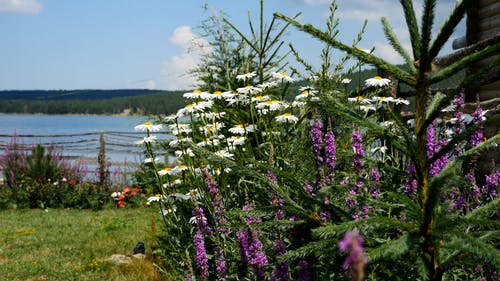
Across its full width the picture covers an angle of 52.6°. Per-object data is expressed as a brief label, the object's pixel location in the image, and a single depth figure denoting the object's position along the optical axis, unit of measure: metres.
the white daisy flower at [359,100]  4.61
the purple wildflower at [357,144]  2.46
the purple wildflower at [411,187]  2.34
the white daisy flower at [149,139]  5.13
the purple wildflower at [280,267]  2.11
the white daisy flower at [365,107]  4.86
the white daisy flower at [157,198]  5.62
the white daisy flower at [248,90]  5.14
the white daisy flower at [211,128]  5.31
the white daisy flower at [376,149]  4.30
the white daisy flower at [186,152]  5.25
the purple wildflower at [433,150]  2.37
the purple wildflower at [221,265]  3.05
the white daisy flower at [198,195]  5.09
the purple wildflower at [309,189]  2.69
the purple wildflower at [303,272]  2.05
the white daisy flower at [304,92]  4.45
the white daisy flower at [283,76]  5.47
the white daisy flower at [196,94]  5.20
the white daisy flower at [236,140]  4.99
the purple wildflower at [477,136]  2.65
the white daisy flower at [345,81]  5.33
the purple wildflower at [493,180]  2.87
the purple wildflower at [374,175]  2.83
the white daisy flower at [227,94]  5.24
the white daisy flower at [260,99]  5.11
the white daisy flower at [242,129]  5.20
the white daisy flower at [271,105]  4.89
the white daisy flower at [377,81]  5.19
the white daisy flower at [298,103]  4.77
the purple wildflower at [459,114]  2.89
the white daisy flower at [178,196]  5.09
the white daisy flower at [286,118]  4.95
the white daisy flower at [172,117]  5.24
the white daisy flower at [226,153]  4.79
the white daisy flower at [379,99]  4.79
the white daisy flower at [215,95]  5.34
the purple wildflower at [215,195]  2.86
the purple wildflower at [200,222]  2.92
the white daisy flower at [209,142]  5.10
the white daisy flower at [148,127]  5.38
